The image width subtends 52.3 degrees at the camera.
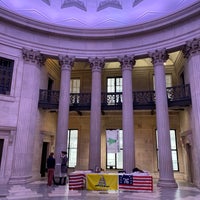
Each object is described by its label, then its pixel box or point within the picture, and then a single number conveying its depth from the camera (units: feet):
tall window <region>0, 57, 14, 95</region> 40.86
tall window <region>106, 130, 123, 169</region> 52.95
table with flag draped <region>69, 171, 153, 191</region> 29.81
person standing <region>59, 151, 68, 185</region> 35.42
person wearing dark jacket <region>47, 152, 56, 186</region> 34.70
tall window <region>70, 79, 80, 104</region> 59.44
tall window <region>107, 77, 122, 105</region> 58.08
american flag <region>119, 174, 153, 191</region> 29.71
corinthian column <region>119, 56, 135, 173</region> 39.99
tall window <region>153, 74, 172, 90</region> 56.24
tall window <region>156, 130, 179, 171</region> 50.86
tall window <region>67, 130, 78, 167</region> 54.65
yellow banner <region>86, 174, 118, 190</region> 29.86
